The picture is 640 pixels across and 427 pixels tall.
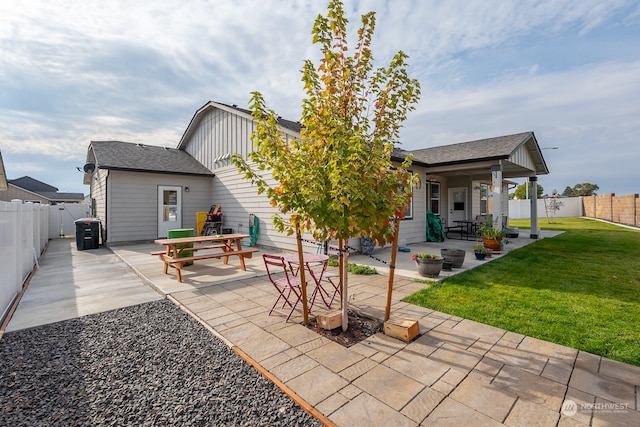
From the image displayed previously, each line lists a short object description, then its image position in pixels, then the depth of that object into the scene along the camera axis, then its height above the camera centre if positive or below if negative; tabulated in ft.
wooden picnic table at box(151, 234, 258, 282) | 17.74 -2.65
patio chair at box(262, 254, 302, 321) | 11.75 -3.01
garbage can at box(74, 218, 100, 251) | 32.30 -2.11
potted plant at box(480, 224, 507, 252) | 26.81 -2.59
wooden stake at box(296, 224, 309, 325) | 10.50 -2.72
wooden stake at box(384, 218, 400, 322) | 10.30 -1.90
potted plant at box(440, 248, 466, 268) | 20.11 -3.20
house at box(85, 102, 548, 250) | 31.89 +4.76
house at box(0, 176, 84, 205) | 99.82 +10.39
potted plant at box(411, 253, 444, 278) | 17.61 -3.29
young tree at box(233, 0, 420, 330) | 8.85 +2.30
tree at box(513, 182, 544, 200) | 130.03 +9.11
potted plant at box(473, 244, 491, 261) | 23.94 -3.42
